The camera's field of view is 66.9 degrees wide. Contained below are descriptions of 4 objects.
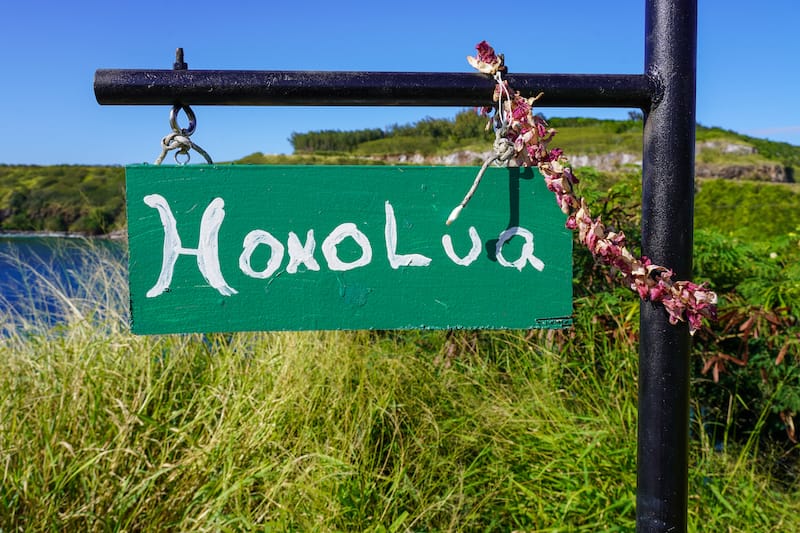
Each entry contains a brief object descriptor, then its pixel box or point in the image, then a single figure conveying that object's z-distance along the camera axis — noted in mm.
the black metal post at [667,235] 916
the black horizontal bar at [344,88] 906
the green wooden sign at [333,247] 925
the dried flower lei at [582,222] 880
